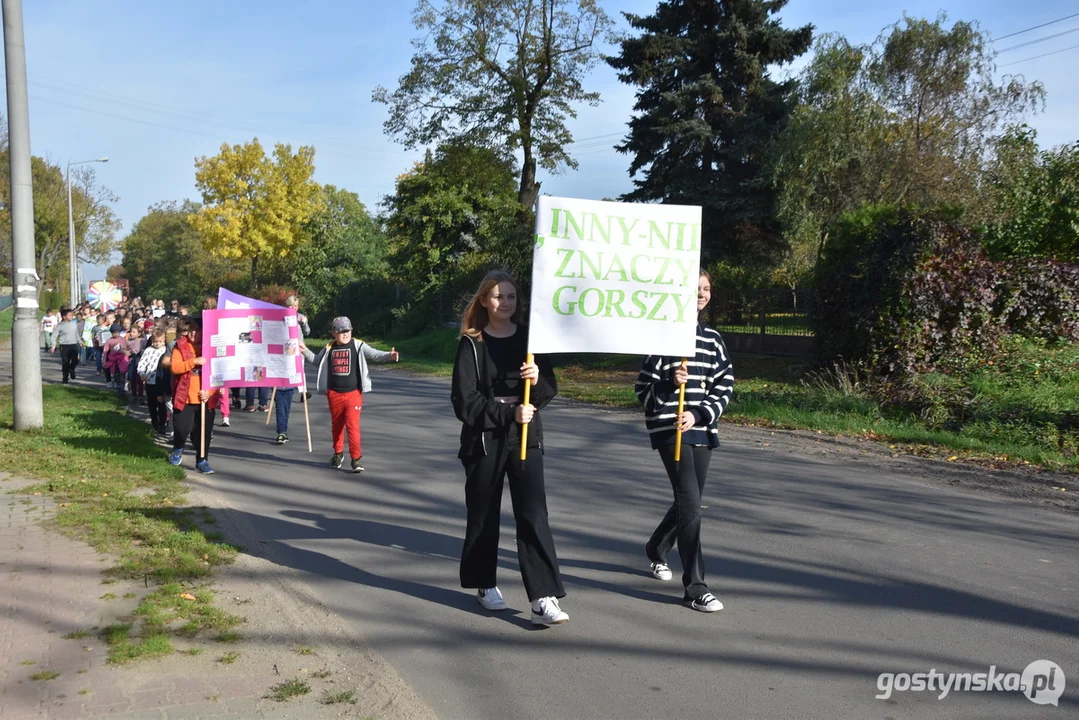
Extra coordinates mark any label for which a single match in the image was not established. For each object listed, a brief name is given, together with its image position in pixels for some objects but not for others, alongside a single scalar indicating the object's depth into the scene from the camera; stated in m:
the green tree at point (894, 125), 24.09
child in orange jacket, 10.27
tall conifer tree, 25.41
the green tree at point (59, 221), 61.56
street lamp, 45.47
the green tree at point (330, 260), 48.94
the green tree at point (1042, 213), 18.22
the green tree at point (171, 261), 73.00
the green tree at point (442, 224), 39.66
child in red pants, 10.20
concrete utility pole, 11.77
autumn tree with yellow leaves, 45.66
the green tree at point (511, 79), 30.91
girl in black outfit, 5.12
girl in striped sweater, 5.36
